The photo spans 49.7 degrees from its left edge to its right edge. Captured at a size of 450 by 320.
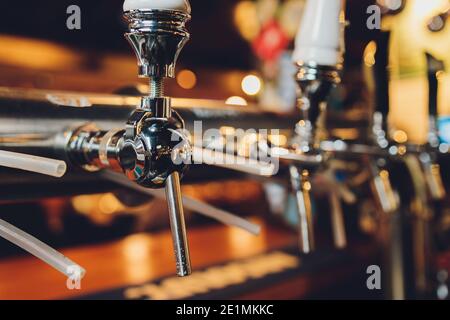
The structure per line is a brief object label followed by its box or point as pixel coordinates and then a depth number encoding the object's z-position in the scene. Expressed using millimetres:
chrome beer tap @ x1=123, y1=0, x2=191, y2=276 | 438
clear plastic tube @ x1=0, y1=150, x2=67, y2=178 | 381
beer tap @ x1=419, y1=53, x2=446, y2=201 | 876
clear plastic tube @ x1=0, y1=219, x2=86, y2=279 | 385
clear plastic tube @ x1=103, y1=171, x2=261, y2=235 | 595
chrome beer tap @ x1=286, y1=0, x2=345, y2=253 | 633
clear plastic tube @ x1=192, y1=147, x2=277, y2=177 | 513
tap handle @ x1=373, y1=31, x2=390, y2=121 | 862
